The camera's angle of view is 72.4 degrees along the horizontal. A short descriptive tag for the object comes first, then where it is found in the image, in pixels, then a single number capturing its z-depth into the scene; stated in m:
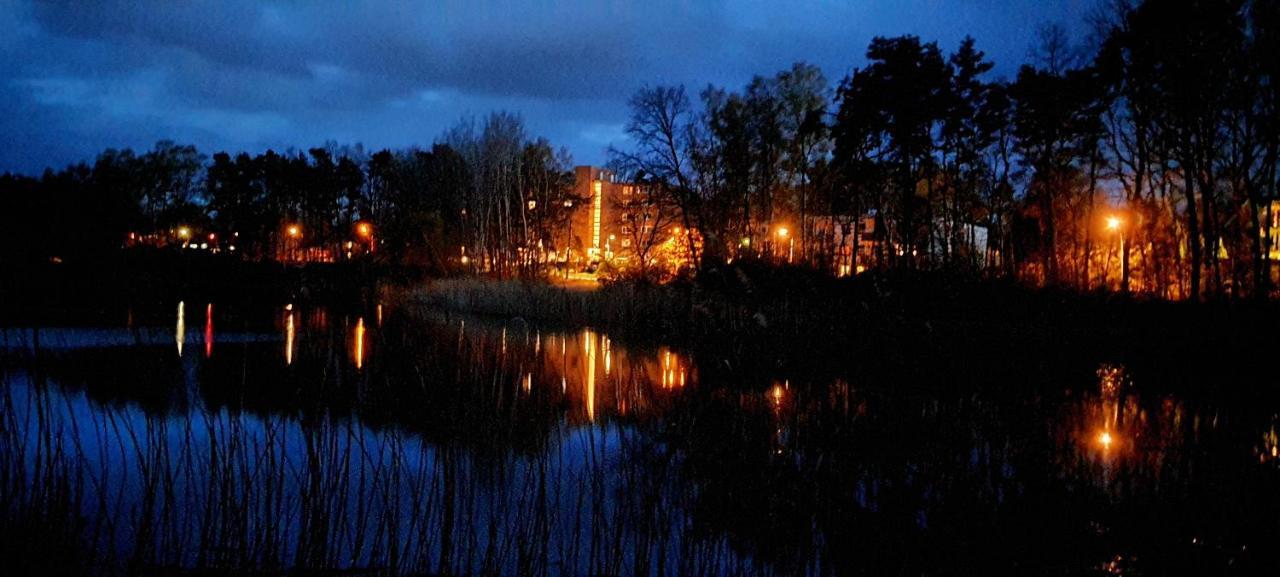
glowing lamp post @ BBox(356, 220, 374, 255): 59.69
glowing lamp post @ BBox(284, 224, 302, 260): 70.06
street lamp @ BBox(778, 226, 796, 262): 29.05
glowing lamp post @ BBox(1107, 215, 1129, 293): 24.18
